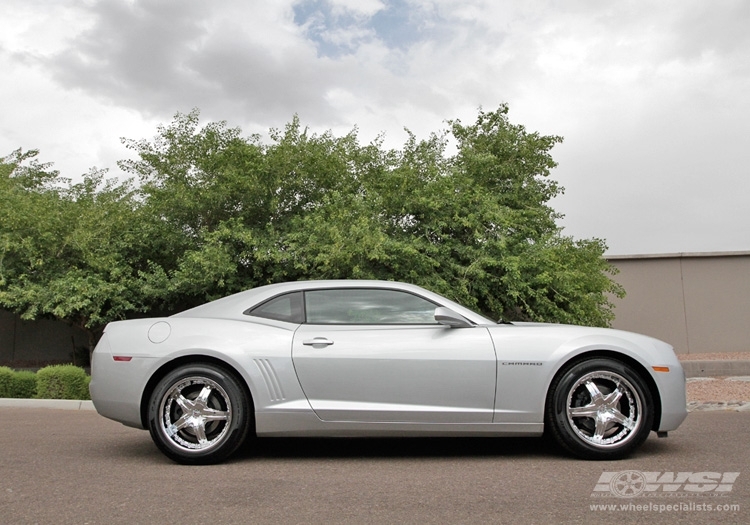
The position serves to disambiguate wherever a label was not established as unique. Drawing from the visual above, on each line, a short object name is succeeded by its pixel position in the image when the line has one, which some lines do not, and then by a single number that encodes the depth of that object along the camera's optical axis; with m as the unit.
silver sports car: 5.00
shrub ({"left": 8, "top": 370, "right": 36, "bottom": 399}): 11.95
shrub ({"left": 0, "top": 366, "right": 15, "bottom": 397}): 11.88
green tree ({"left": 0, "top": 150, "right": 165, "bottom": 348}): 16.34
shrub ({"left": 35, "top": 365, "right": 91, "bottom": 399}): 11.58
